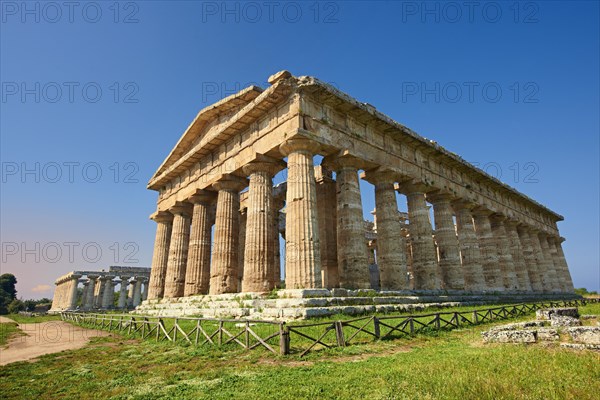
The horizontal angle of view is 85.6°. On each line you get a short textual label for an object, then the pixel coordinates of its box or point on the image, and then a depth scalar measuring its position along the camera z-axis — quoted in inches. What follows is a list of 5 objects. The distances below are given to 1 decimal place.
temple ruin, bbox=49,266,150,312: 1940.2
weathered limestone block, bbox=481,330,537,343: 319.8
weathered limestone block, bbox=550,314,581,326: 396.2
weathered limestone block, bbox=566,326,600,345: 289.2
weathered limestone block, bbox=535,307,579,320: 470.0
